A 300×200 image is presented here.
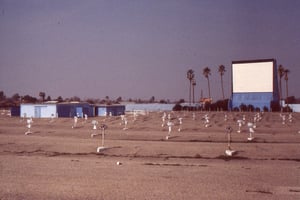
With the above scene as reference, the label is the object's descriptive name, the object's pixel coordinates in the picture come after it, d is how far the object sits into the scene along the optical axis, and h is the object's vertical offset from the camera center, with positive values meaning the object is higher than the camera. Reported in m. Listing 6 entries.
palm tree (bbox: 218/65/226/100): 95.12 +7.82
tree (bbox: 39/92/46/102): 86.62 +2.12
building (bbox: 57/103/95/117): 53.38 -0.72
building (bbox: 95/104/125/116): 61.56 -0.95
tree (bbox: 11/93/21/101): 115.19 +2.40
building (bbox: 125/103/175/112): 104.86 -0.80
